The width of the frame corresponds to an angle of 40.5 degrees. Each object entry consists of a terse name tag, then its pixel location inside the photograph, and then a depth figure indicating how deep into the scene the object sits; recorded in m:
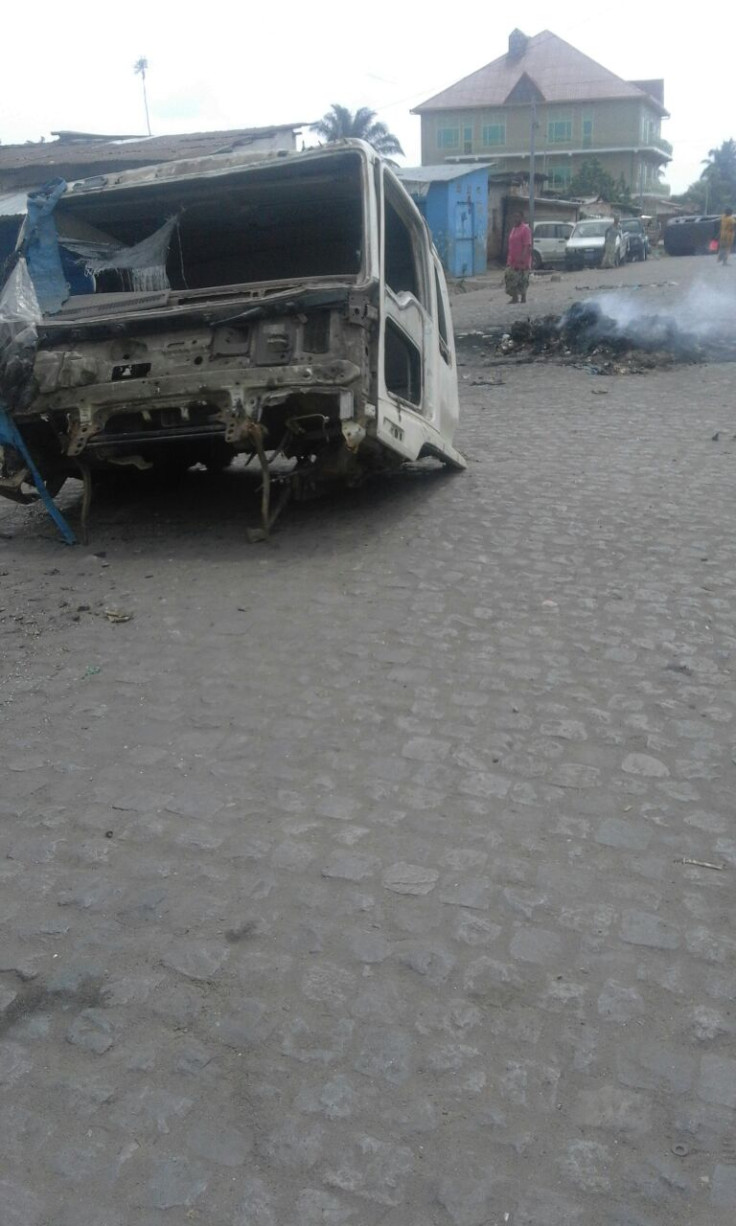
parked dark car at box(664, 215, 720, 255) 37.59
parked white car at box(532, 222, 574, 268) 34.50
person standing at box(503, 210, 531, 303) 19.67
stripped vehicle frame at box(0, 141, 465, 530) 5.46
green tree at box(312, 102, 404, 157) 53.78
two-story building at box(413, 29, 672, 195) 60.94
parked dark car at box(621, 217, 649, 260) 35.50
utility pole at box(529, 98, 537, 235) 35.25
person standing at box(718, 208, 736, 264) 28.17
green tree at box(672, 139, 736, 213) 70.25
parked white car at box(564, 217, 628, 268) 32.88
